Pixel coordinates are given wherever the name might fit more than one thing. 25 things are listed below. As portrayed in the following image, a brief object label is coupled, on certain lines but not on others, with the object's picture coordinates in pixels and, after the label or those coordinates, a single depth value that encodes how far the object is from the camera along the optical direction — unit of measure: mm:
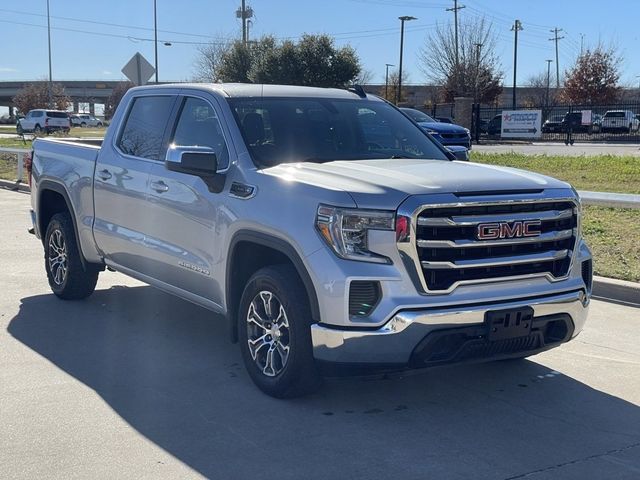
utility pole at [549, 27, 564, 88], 89012
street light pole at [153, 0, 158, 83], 41106
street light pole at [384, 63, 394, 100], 65088
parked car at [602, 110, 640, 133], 44969
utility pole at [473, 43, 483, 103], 54150
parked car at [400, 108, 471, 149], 21350
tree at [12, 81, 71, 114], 88938
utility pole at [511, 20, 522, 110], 71438
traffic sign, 16547
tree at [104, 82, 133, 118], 88225
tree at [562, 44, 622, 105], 58812
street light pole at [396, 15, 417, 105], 56125
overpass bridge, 117188
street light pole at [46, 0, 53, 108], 71375
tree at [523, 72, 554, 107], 76869
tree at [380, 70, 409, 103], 64750
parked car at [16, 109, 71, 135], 50062
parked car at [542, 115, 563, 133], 46375
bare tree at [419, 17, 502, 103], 54531
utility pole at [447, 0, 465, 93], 54312
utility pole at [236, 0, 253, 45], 45531
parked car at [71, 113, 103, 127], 77425
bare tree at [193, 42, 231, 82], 55000
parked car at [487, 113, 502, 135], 44281
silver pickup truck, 4621
